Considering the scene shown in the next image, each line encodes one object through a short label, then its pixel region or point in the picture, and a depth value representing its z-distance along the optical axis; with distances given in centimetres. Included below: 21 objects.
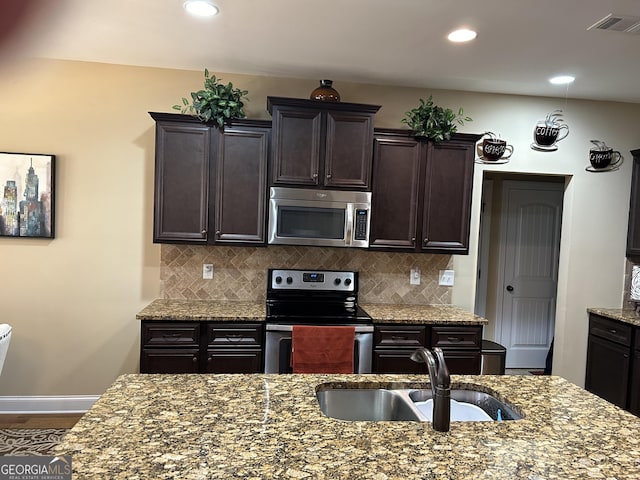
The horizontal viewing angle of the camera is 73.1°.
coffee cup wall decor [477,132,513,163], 306
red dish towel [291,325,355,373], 285
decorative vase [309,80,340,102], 324
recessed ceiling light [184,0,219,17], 229
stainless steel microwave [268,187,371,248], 319
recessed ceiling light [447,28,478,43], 255
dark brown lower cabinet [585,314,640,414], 341
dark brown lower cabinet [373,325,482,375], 309
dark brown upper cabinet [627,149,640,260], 379
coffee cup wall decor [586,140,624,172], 283
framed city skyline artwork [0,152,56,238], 329
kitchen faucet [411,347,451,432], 129
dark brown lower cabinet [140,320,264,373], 292
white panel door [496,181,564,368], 496
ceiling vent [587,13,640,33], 228
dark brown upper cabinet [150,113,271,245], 313
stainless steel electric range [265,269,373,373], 297
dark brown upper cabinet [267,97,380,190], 317
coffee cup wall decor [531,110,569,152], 250
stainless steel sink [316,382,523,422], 168
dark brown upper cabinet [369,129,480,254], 334
